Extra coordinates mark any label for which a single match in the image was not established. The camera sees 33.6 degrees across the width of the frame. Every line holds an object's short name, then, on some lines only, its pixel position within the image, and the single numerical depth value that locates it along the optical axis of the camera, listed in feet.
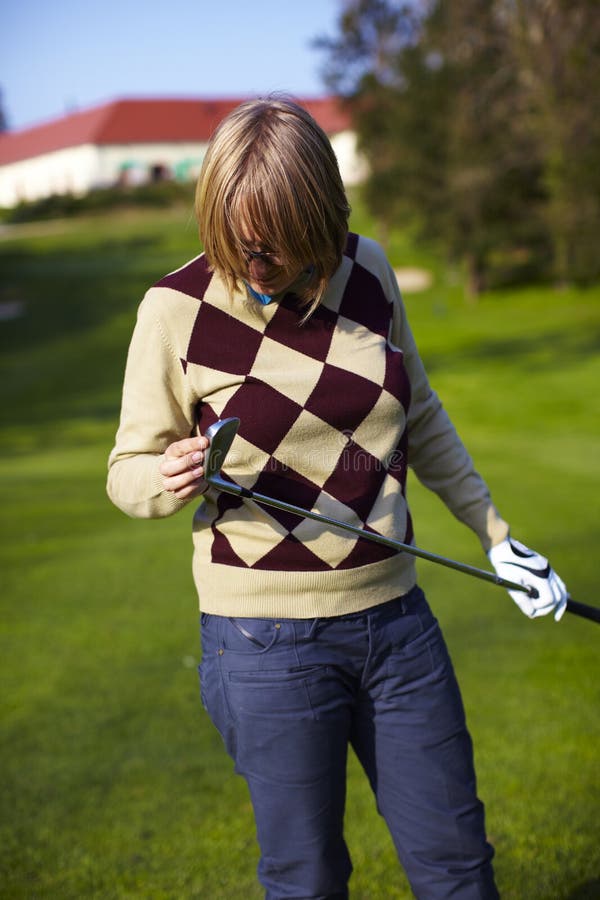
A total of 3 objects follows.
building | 203.10
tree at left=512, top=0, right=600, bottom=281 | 72.84
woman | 6.26
